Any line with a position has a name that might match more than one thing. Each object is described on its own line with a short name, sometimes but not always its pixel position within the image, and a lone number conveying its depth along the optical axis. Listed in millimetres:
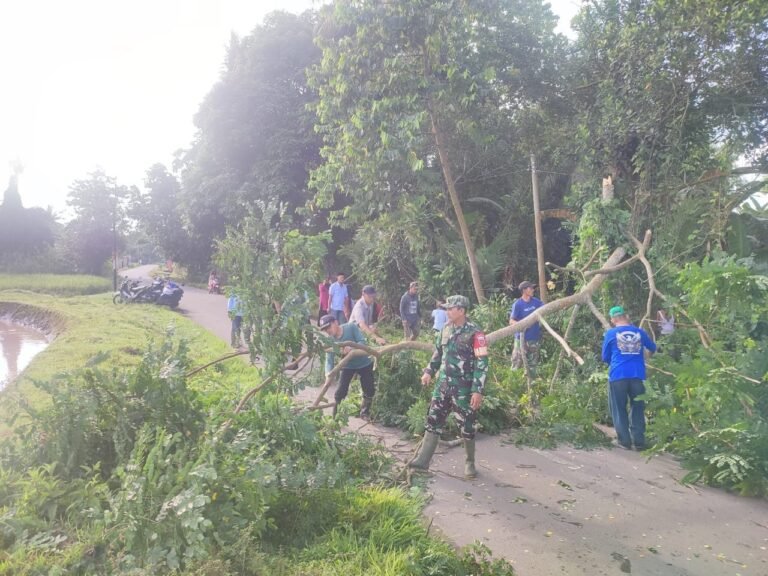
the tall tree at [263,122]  18812
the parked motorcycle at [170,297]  21609
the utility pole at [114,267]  28294
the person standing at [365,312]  7188
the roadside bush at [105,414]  3969
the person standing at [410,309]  10453
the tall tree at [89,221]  37281
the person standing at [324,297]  13203
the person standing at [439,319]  9508
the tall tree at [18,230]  34938
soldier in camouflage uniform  4969
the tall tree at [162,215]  36000
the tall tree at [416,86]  10078
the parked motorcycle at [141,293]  22172
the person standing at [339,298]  11023
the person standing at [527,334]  8094
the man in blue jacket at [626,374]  5820
